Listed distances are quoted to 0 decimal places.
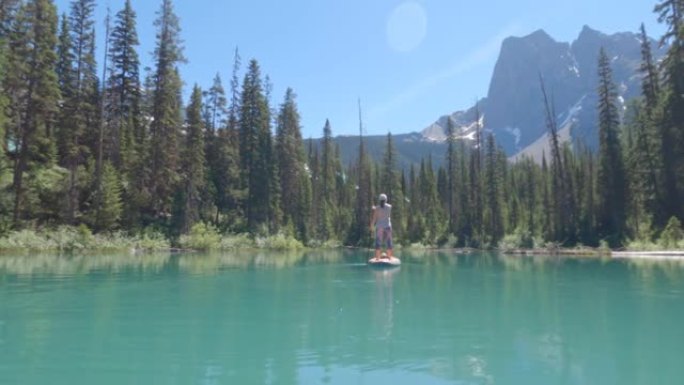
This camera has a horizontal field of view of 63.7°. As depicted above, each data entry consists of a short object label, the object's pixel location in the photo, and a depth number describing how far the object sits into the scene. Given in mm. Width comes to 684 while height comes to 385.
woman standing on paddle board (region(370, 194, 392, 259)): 18750
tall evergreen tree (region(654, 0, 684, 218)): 34781
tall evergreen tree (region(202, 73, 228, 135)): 52094
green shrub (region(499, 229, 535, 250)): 43344
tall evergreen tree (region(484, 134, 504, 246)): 56094
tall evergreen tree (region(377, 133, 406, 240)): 68562
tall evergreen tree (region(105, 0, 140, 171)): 41219
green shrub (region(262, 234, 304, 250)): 43469
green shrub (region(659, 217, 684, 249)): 29344
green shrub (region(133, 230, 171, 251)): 33209
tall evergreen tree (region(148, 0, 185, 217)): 40438
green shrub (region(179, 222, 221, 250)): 36500
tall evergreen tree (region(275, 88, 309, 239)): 58562
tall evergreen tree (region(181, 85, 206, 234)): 40188
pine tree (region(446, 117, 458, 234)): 63125
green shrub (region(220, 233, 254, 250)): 40031
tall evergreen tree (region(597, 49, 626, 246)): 40094
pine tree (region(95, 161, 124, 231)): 33969
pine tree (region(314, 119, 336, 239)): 70019
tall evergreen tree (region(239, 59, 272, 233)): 49594
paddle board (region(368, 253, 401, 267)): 19214
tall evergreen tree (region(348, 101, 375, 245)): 63388
